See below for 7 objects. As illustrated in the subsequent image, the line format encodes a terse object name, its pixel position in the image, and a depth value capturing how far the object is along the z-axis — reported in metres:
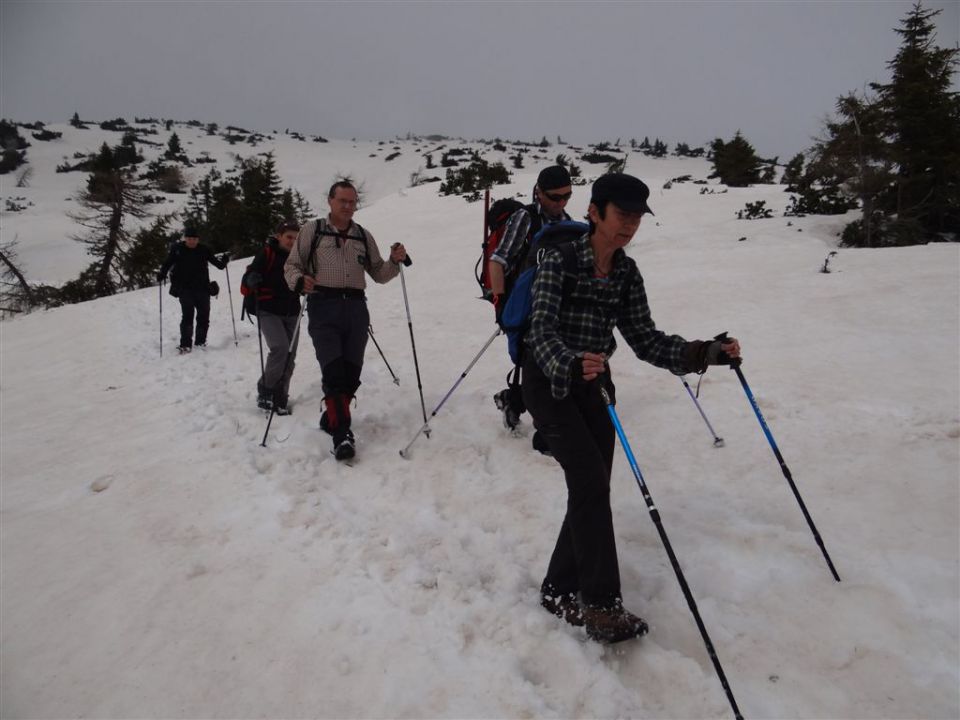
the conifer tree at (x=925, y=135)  10.91
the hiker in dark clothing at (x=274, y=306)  6.01
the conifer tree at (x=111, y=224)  22.75
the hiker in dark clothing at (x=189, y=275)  9.12
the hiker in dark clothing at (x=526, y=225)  3.98
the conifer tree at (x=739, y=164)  24.83
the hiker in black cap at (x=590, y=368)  2.40
